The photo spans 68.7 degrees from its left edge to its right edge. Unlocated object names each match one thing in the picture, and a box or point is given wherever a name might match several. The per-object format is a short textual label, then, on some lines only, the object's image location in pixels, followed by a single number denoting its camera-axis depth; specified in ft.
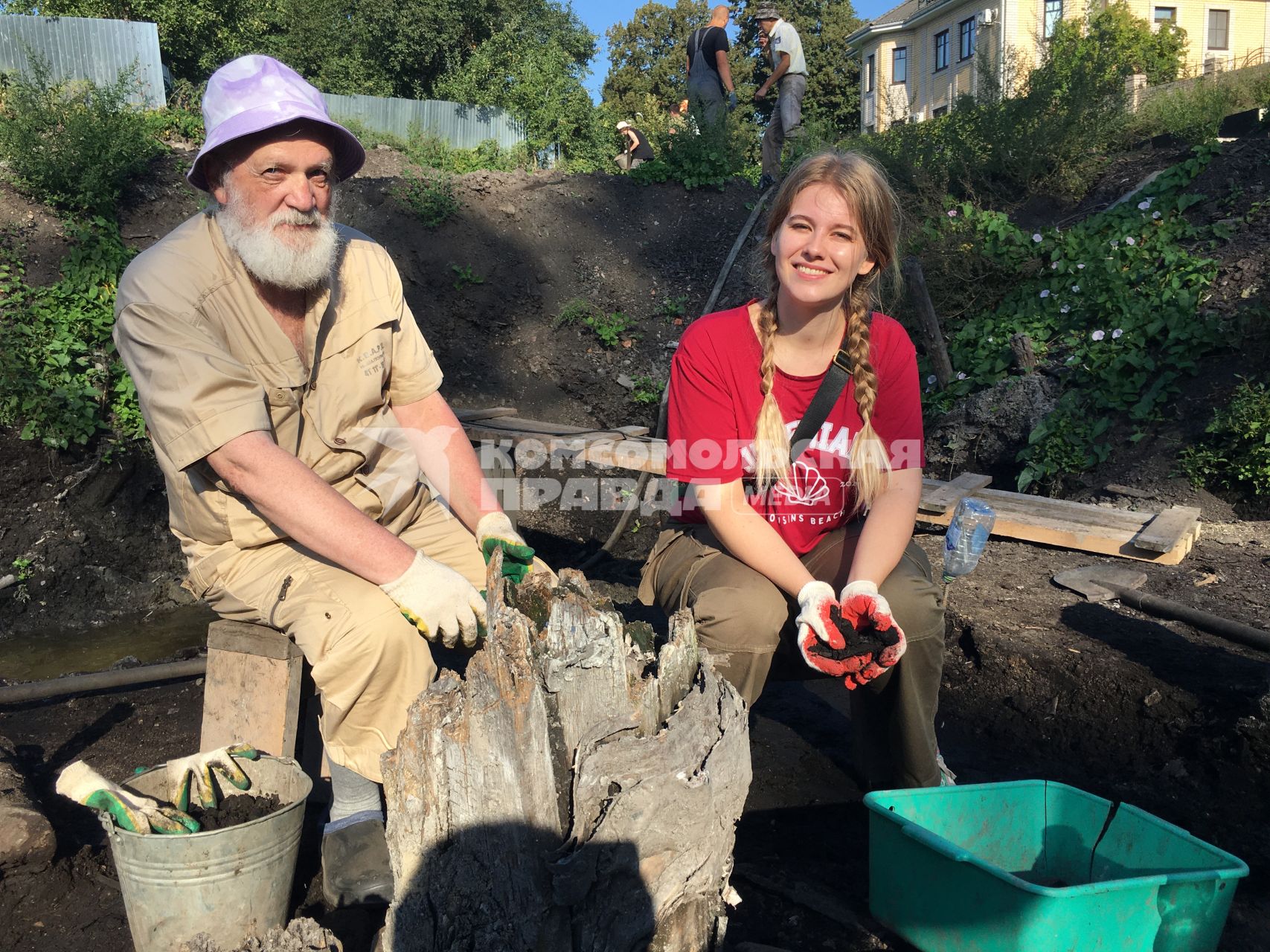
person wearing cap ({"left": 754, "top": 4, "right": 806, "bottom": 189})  32.42
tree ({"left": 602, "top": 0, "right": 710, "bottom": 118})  117.29
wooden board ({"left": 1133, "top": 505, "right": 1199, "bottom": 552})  14.14
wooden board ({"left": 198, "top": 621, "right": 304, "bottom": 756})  7.80
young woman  7.42
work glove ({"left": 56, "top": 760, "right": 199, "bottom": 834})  6.11
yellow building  81.10
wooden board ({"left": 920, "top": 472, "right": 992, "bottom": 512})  17.01
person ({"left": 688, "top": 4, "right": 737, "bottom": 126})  33.83
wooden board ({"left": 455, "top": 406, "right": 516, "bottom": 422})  21.26
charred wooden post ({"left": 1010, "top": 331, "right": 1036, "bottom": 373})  22.31
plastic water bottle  9.54
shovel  10.91
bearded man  7.09
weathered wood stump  4.95
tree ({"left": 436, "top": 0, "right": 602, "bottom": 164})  47.70
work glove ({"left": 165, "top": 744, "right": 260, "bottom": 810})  6.70
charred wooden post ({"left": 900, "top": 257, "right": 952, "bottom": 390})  23.79
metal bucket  6.08
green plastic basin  5.15
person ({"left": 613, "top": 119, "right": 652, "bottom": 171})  39.73
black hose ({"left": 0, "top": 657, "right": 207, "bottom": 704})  10.00
